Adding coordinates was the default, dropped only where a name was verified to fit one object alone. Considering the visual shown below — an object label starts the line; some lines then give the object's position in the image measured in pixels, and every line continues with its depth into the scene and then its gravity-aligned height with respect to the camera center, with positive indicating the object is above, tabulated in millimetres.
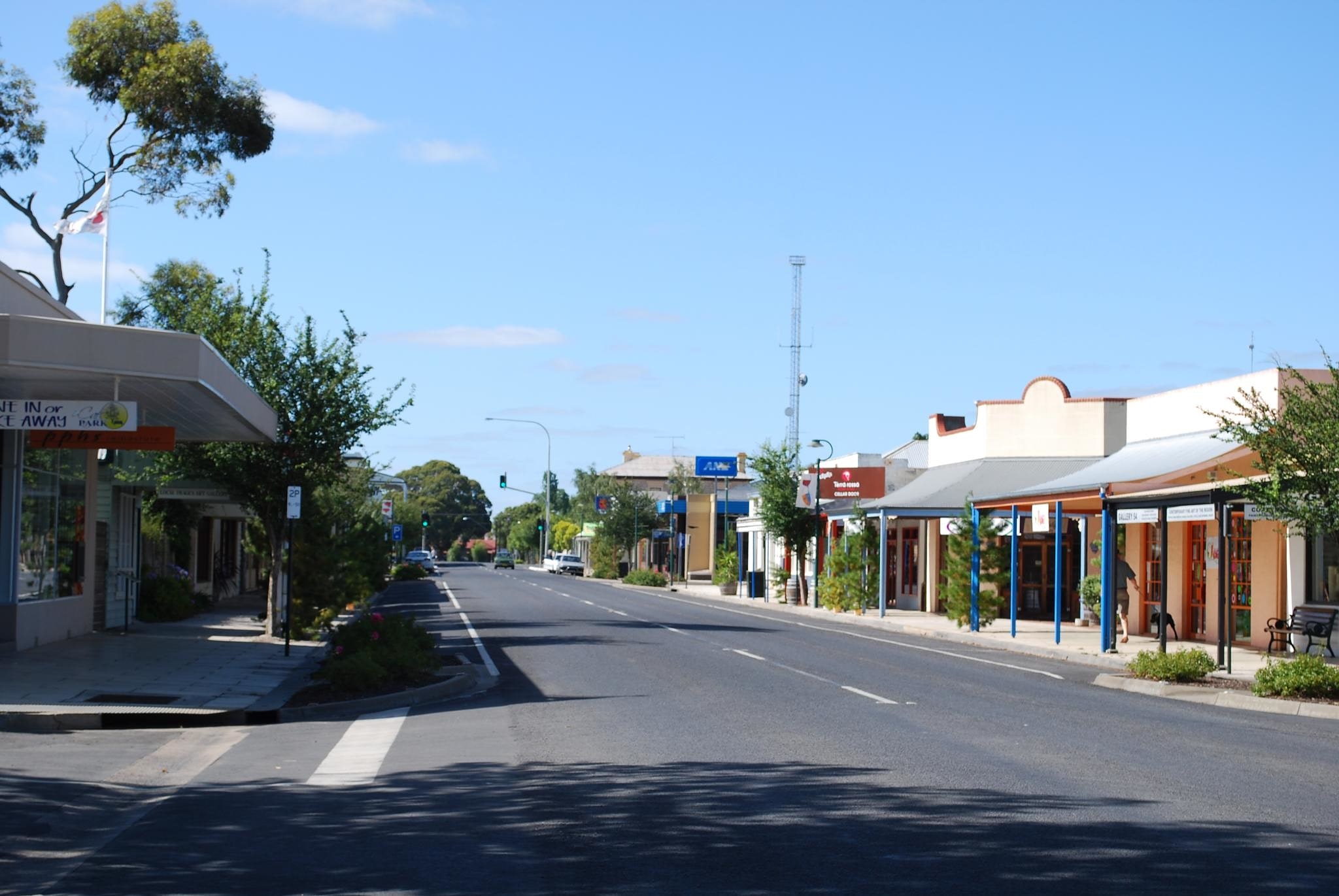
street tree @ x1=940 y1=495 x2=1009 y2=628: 33156 -1124
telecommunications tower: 76375 +7997
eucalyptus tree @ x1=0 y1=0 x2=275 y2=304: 34625 +10787
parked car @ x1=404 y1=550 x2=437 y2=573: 81869 -2269
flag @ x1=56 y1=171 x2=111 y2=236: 24750 +5333
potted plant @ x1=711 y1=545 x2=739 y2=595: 62750 -2161
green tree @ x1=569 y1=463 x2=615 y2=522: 106375 +2607
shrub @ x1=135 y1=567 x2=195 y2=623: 29734 -1684
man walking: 28156 -1350
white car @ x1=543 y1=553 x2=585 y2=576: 91438 -2722
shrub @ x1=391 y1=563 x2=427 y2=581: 68812 -2502
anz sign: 74500 +3214
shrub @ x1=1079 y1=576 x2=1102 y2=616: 32125 -1465
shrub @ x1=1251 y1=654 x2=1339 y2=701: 16953 -1858
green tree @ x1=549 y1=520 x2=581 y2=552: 127312 -941
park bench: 22844 -1647
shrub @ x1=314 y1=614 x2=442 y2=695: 16250 -1633
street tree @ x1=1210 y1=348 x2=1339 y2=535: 18891 +982
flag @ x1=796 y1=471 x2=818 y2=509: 46062 +1193
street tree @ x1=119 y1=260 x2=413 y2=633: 25859 +1980
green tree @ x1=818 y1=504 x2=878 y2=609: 42312 -1421
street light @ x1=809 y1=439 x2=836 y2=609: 46156 +105
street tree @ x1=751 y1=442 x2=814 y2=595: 50844 +946
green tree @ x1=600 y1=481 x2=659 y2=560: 86625 +410
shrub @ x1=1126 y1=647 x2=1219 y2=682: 19141 -1925
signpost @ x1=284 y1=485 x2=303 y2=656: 21156 +304
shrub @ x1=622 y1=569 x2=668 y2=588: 72000 -2839
